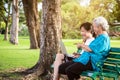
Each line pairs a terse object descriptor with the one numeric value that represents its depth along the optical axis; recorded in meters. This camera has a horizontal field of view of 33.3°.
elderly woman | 3.67
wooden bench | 3.66
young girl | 3.96
